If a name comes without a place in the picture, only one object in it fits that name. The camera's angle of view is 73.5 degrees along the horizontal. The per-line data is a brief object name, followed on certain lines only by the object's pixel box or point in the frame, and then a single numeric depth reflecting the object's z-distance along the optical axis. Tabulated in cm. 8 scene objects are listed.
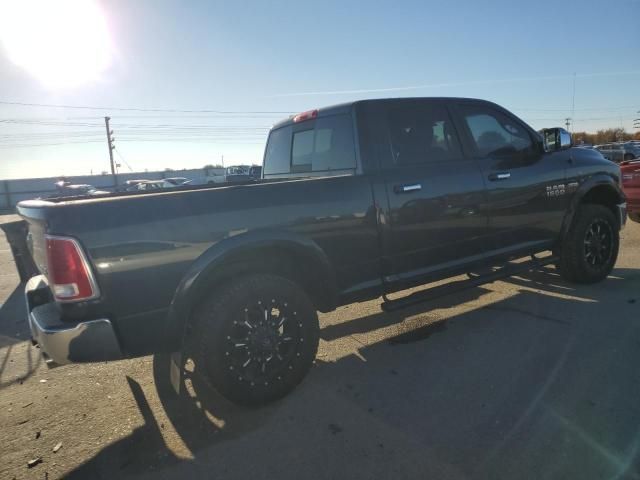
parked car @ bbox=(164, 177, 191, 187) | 2695
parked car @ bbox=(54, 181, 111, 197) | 1944
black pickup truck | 238
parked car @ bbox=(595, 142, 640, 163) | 2350
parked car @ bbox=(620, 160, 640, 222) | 794
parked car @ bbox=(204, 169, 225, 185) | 4929
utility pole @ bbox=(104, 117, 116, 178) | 5146
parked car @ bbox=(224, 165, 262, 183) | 3357
